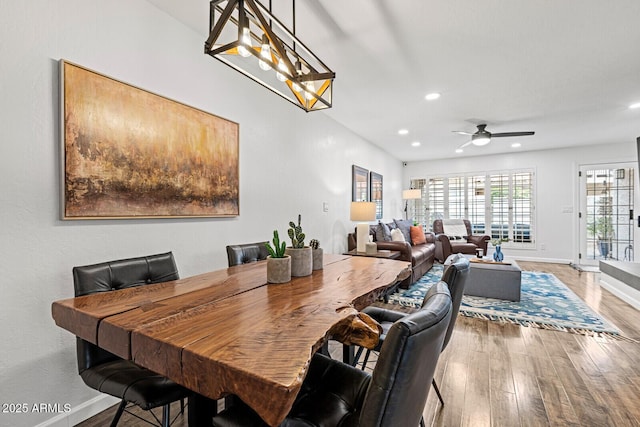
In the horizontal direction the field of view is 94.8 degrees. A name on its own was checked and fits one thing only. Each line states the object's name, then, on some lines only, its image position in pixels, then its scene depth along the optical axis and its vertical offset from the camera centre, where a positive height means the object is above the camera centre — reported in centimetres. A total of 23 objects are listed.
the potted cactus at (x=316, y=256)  182 -27
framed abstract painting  163 +40
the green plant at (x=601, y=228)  603 -36
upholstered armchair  596 -58
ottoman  363 -88
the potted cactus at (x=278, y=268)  148 -28
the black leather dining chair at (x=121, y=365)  113 -67
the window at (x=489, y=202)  686 +23
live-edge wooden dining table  68 -36
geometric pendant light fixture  122 +77
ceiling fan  463 +119
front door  587 -5
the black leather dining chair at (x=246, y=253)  206 -30
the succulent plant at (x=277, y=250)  152 -20
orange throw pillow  579 -48
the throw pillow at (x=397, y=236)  504 -42
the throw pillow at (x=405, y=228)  562 -31
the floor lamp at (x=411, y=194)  688 +41
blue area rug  292 -112
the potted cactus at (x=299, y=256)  164 -25
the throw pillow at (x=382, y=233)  497 -37
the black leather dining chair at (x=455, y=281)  146 -35
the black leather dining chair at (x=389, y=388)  68 -46
